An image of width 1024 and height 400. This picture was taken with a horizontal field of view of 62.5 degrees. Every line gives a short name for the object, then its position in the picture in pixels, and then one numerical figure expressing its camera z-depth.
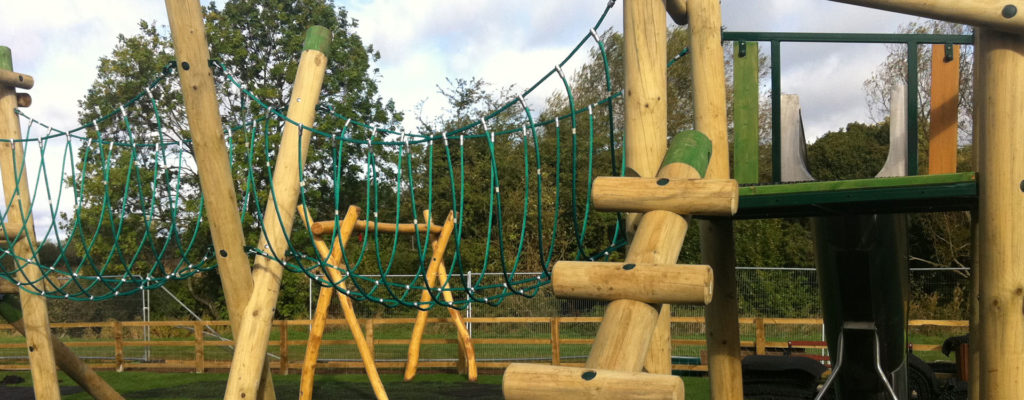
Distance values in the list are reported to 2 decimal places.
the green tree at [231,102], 19.83
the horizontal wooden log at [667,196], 2.47
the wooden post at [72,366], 5.93
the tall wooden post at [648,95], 2.94
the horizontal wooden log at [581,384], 2.01
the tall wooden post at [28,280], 5.54
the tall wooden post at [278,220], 3.84
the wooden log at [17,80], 5.53
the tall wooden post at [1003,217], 2.66
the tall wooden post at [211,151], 3.92
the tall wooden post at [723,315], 3.89
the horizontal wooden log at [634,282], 2.29
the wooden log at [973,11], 2.59
